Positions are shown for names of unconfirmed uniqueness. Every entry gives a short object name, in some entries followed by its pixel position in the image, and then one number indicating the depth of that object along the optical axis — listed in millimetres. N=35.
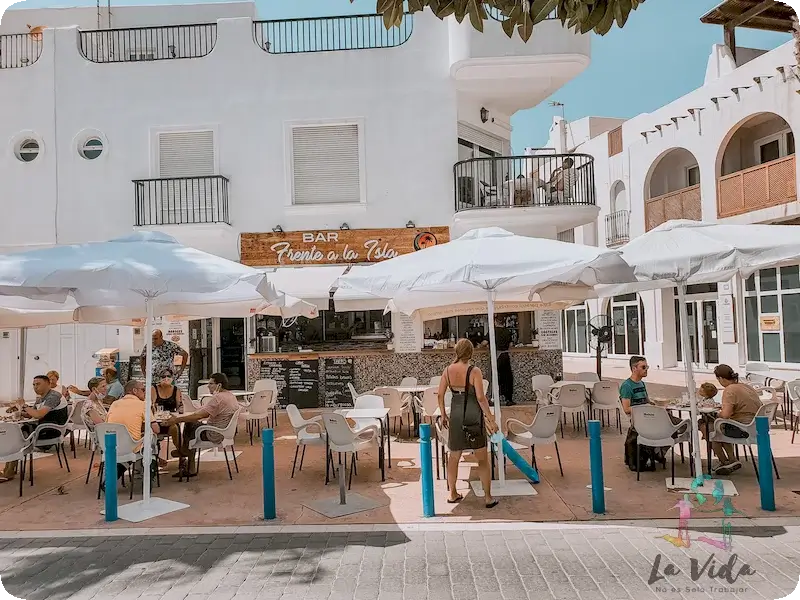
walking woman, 6574
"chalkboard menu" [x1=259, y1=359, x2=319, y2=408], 14273
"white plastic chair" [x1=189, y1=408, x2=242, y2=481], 8078
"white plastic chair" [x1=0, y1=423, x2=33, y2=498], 7547
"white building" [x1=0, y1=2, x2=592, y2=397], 15070
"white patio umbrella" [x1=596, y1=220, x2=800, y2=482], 6590
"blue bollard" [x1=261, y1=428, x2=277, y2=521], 6461
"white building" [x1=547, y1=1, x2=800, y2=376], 17156
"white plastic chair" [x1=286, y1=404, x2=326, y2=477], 8227
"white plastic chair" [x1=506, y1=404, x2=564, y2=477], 7664
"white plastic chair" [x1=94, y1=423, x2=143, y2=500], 7160
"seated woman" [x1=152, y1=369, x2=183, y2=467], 8836
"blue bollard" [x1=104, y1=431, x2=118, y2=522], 6500
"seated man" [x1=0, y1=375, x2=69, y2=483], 8859
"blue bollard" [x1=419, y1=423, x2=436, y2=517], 6414
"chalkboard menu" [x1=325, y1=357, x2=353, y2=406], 14344
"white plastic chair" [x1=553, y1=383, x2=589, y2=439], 10023
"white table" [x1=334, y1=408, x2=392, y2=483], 8156
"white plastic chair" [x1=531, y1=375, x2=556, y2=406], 11102
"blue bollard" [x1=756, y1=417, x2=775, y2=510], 6180
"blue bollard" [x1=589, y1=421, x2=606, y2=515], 6309
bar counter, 14320
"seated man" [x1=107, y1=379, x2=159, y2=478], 7461
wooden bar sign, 14930
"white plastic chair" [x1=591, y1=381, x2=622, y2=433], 10461
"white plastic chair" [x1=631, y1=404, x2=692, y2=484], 7305
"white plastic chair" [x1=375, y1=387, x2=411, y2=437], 10109
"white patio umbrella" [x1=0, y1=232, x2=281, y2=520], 6230
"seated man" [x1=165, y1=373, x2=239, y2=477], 8234
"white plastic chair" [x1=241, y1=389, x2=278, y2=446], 10219
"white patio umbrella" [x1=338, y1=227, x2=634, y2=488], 6438
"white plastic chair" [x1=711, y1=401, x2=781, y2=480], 7297
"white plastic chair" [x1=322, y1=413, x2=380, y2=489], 7398
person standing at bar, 14484
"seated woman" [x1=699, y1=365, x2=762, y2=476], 7434
